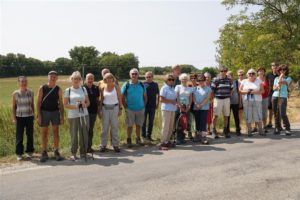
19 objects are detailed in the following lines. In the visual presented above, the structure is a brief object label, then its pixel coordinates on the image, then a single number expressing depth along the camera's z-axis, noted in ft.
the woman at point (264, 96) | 32.83
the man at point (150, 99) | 29.09
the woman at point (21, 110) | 22.95
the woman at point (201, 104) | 28.53
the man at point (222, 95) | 30.27
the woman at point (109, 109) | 24.89
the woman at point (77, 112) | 22.71
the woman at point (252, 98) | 30.68
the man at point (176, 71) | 28.66
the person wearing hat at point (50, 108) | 22.44
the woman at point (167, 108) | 26.32
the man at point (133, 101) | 26.89
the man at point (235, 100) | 31.63
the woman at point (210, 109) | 30.27
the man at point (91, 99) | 24.72
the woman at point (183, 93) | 27.63
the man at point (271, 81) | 33.01
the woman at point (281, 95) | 31.24
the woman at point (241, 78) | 31.86
